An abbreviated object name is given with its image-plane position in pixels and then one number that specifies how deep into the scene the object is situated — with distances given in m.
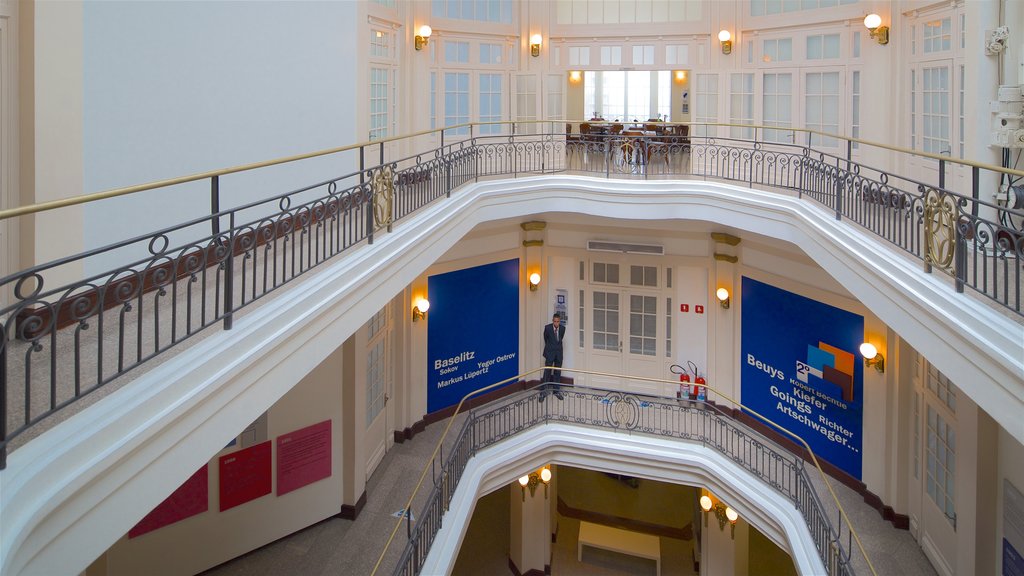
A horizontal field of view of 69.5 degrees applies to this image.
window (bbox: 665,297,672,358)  14.14
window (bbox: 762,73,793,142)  12.65
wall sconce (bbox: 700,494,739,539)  13.29
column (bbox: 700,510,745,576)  13.58
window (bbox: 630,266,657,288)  14.19
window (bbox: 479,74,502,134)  14.17
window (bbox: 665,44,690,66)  14.00
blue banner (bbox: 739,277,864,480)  11.12
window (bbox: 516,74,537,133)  14.41
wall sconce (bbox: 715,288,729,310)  13.31
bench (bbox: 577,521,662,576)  15.91
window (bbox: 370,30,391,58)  11.27
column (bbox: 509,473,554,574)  14.95
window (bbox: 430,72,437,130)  13.48
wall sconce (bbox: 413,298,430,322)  12.81
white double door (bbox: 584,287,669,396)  14.31
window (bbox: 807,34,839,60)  11.86
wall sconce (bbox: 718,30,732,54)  13.30
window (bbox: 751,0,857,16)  11.87
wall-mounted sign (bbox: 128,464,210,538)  8.20
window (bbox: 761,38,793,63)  12.56
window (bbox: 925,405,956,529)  8.98
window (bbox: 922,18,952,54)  9.42
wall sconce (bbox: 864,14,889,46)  10.63
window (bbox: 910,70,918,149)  10.33
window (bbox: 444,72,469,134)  13.71
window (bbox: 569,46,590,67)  14.54
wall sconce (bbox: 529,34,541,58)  14.37
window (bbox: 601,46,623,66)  14.44
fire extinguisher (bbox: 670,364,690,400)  13.44
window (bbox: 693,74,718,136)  13.42
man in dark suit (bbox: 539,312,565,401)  13.93
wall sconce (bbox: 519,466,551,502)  14.52
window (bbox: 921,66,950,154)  9.52
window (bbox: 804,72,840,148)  11.95
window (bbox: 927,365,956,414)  8.91
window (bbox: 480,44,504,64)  14.09
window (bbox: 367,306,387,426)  11.47
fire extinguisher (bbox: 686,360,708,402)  13.73
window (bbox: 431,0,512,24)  13.46
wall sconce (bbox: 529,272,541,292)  14.62
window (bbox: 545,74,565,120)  14.52
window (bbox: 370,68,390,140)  11.41
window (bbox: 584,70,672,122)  23.28
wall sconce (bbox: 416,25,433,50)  12.58
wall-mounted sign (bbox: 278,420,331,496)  9.59
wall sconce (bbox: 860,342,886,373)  10.51
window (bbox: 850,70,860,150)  11.59
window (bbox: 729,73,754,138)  13.14
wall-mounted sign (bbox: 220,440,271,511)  8.98
